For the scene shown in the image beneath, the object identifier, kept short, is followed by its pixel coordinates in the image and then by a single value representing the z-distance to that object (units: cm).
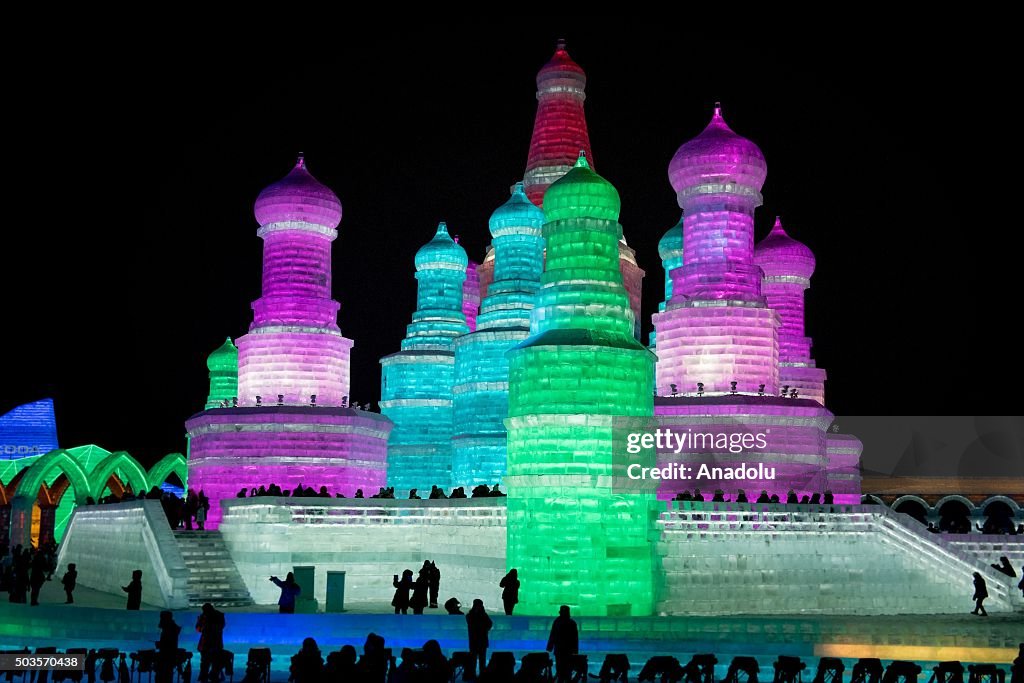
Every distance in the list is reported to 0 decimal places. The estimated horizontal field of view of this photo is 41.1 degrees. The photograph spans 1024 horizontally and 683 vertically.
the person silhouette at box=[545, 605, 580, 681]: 1873
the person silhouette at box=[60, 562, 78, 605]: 3042
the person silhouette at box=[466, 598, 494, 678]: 2022
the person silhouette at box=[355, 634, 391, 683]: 1468
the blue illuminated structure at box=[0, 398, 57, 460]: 6481
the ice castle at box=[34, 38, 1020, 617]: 2845
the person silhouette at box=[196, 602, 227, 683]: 2025
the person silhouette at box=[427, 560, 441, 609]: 2914
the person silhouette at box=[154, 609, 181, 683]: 1861
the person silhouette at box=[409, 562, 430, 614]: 2767
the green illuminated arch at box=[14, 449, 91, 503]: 5222
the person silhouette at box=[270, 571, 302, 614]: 2639
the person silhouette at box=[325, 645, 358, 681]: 1416
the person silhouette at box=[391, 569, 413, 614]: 2727
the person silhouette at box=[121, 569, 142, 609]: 2780
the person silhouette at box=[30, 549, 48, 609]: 2869
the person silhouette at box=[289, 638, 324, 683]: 1545
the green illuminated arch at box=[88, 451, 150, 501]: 5445
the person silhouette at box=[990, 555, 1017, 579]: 3250
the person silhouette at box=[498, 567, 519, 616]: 2672
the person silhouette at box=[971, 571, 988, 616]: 2905
